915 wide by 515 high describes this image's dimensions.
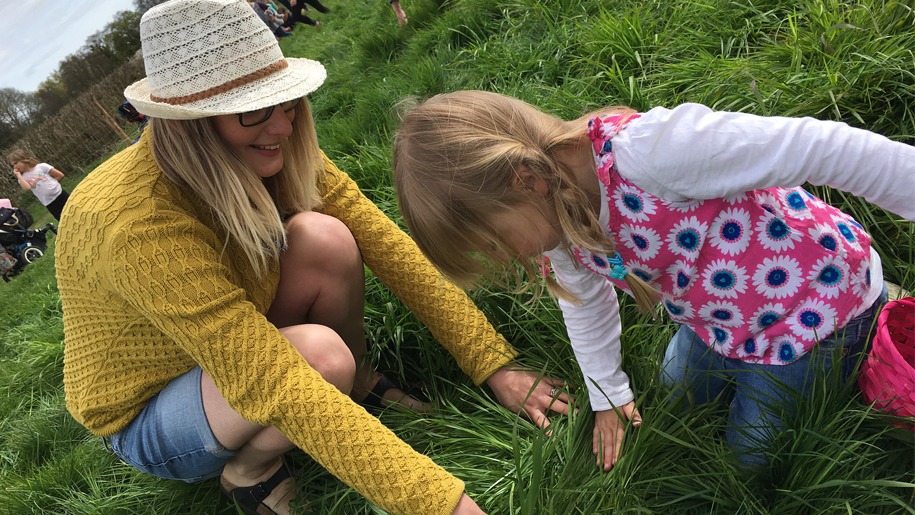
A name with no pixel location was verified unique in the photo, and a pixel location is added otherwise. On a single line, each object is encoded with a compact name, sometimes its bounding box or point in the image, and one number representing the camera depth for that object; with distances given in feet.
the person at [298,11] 30.32
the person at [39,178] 26.48
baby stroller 28.50
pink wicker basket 3.56
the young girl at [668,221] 3.64
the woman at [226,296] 4.27
